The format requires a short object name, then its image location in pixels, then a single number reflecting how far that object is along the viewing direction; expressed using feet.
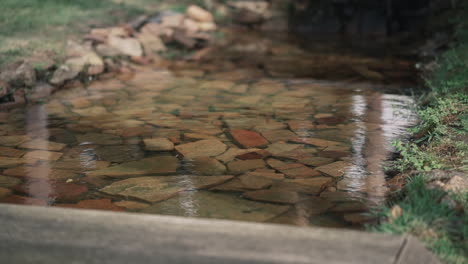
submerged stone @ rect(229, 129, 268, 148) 13.62
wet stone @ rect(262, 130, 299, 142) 14.01
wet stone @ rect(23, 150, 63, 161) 12.77
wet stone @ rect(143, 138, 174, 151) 13.39
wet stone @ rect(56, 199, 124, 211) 9.91
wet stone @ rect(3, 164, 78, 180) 11.60
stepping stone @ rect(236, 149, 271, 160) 12.65
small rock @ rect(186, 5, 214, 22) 35.46
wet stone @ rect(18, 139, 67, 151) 13.51
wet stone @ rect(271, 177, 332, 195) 10.66
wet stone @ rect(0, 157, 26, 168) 12.28
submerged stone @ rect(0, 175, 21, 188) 11.08
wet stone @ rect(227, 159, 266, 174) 11.83
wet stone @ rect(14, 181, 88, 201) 10.52
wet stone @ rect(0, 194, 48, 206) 10.13
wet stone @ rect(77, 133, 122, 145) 13.93
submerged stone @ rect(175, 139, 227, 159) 12.89
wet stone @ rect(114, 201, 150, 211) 9.91
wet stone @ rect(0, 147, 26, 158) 12.97
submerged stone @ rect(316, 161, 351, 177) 11.55
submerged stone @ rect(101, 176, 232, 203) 10.51
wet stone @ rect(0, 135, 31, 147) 13.83
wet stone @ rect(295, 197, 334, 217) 9.60
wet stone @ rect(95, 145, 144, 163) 12.69
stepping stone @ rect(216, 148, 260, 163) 12.54
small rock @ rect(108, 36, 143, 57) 25.72
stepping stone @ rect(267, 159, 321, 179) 11.48
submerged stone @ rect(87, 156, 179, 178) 11.70
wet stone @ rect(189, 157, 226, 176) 11.71
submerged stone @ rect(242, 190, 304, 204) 10.15
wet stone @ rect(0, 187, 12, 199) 10.52
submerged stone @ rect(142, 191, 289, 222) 9.47
